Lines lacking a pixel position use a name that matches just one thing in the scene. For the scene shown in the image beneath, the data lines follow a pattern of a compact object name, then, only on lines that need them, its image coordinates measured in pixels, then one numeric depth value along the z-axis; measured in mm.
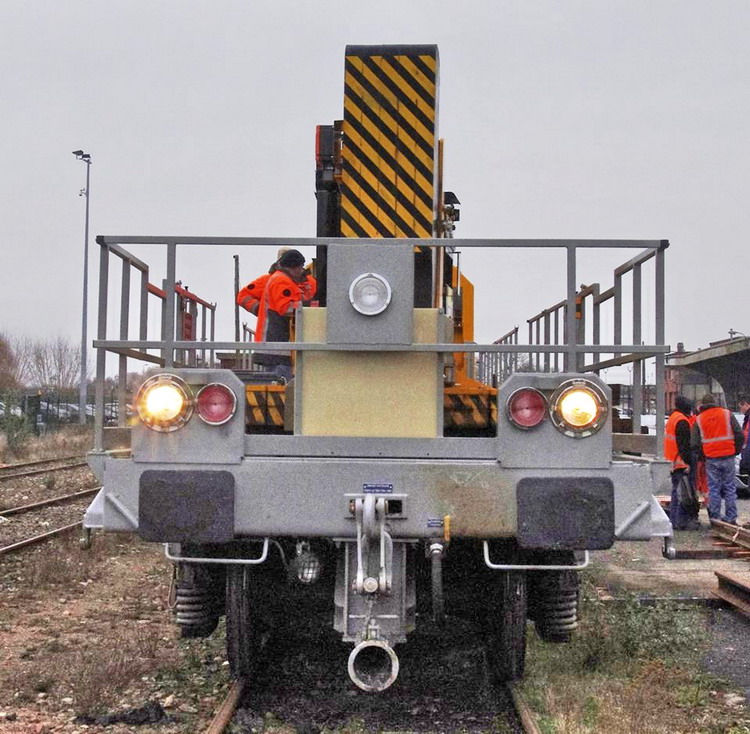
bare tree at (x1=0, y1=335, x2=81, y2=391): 69138
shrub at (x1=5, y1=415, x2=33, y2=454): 28750
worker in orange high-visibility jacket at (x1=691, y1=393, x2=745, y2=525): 12555
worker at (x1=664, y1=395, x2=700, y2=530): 12484
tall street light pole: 38697
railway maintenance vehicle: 4520
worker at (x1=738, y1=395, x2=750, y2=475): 13977
